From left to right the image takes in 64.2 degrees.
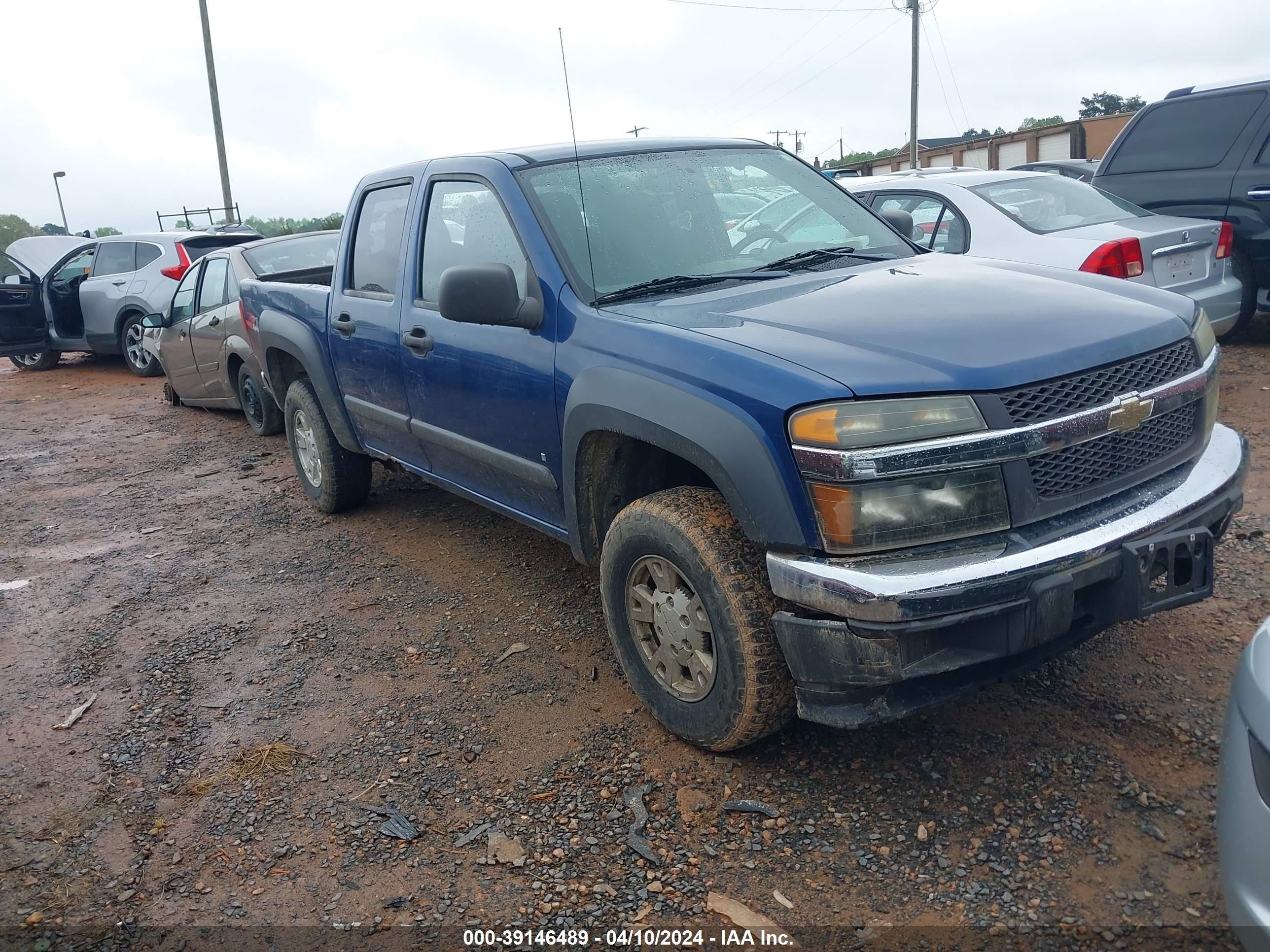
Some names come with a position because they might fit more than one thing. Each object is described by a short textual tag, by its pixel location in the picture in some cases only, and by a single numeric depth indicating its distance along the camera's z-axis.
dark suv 7.29
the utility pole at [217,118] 21.16
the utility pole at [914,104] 28.09
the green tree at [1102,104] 49.09
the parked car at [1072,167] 12.45
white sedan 5.98
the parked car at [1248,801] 1.78
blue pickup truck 2.48
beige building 23.66
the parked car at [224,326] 8.27
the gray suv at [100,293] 12.05
